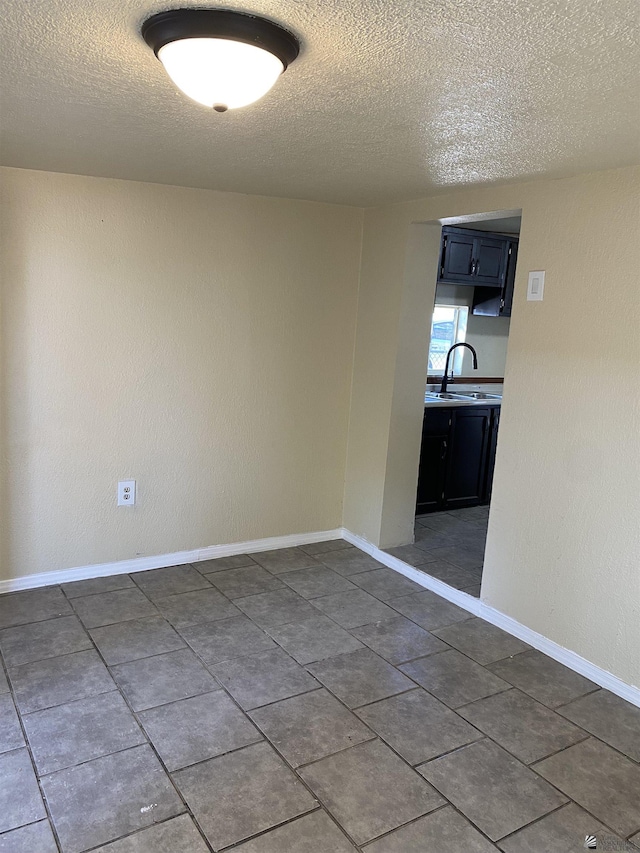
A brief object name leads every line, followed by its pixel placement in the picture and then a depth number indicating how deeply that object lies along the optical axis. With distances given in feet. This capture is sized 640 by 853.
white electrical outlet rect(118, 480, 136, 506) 11.32
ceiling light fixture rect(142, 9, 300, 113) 4.41
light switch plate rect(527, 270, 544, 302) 9.26
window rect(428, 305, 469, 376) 17.25
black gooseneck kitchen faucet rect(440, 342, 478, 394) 16.75
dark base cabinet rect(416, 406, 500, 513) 14.71
